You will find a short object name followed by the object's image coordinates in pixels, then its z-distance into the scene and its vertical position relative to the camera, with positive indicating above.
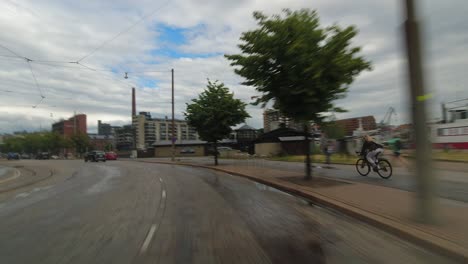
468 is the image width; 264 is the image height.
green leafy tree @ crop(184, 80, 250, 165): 25.38 +2.90
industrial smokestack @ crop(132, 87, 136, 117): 99.45 +14.12
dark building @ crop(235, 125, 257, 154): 69.72 +3.22
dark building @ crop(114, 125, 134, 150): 118.13 +6.64
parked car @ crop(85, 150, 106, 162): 46.03 -0.55
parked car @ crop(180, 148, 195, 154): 64.12 -0.20
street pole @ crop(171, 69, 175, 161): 35.95 +1.22
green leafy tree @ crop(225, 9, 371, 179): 11.05 +2.97
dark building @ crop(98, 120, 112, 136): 191.11 +13.82
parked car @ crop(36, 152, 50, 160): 87.31 -0.67
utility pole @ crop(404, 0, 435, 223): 5.57 +0.29
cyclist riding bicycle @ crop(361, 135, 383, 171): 12.22 -0.18
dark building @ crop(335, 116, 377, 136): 91.07 +7.25
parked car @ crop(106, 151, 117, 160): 53.57 -0.69
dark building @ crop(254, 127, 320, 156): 40.12 +0.62
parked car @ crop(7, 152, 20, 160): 83.94 -0.47
